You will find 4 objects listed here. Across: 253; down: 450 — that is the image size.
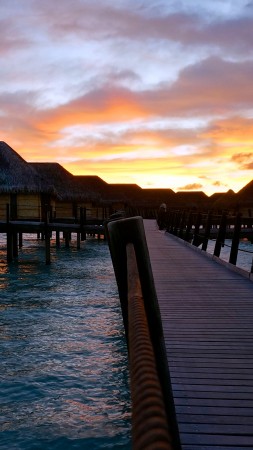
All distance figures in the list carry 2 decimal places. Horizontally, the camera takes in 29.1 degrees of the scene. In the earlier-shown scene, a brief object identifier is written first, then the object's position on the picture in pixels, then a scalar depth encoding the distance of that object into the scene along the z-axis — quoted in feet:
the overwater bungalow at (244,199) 154.10
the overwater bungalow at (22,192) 96.07
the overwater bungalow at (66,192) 129.90
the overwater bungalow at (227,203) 158.77
